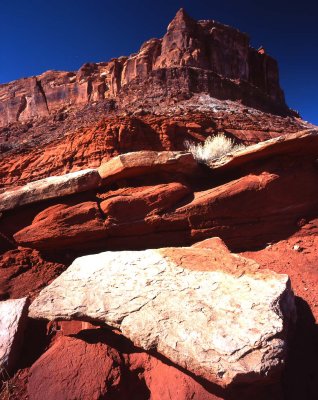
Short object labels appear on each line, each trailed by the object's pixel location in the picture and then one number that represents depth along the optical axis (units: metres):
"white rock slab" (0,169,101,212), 4.41
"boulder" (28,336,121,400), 2.44
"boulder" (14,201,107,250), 4.30
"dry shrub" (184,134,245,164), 6.37
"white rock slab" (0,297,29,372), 2.74
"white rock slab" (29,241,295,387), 2.09
